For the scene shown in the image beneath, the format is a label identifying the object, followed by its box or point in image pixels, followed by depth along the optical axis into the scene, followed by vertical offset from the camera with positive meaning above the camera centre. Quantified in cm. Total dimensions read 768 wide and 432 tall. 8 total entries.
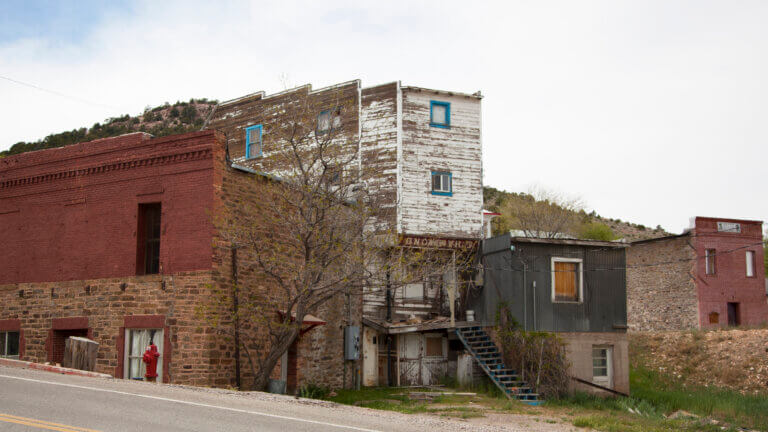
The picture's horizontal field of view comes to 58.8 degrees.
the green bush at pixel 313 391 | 2006 -282
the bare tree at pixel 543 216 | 4738 +589
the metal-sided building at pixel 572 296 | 2475 +16
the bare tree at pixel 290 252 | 1780 +122
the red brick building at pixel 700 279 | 3869 +129
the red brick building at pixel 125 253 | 1788 +119
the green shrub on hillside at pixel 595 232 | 5150 +535
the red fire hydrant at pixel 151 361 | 1741 -166
